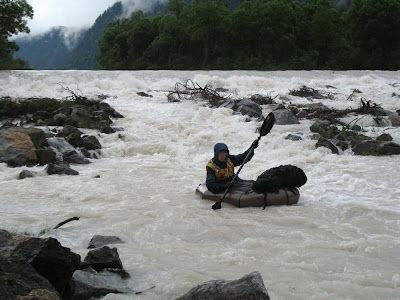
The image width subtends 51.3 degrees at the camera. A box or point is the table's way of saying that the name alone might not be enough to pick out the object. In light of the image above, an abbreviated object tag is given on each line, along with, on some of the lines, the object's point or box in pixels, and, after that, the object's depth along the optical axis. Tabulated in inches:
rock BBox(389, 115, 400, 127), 402.7
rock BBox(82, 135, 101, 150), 339.6
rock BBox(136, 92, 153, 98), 581.0
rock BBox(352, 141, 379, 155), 321.1
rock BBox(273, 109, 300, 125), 409.4
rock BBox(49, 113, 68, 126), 403.7
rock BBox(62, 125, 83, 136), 366.0
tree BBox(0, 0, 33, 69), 968.9
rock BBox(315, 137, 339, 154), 327.3
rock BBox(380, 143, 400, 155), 319.0
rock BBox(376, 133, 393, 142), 344.2
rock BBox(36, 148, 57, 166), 296.8
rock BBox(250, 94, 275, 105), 528.1
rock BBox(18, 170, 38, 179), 258.7
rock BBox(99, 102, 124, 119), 454.6
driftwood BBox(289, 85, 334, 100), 597.9
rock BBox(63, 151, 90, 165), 308.0
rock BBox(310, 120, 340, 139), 366.0
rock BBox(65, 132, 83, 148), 342.3
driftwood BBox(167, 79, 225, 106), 529.7
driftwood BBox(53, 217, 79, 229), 161.4
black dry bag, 207.3
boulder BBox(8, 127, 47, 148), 316.9
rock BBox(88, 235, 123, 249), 149.3
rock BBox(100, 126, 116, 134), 390.3
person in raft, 213.5
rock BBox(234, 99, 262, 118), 449.4
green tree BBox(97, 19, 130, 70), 1558.8
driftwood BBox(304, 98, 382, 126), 435.8
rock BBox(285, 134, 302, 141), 359.9
